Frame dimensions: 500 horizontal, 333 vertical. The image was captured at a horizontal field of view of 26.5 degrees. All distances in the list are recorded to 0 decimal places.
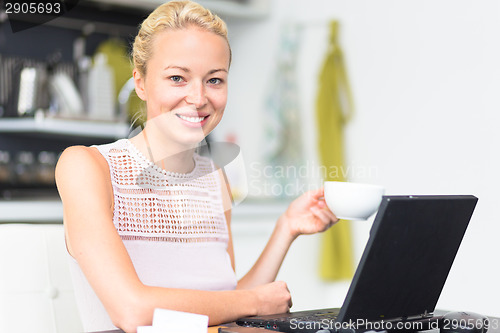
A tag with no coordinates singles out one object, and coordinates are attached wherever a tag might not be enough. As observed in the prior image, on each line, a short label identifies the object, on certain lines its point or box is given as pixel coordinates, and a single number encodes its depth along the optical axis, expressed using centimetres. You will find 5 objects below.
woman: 145
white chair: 156
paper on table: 131
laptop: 131
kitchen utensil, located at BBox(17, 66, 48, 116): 271
